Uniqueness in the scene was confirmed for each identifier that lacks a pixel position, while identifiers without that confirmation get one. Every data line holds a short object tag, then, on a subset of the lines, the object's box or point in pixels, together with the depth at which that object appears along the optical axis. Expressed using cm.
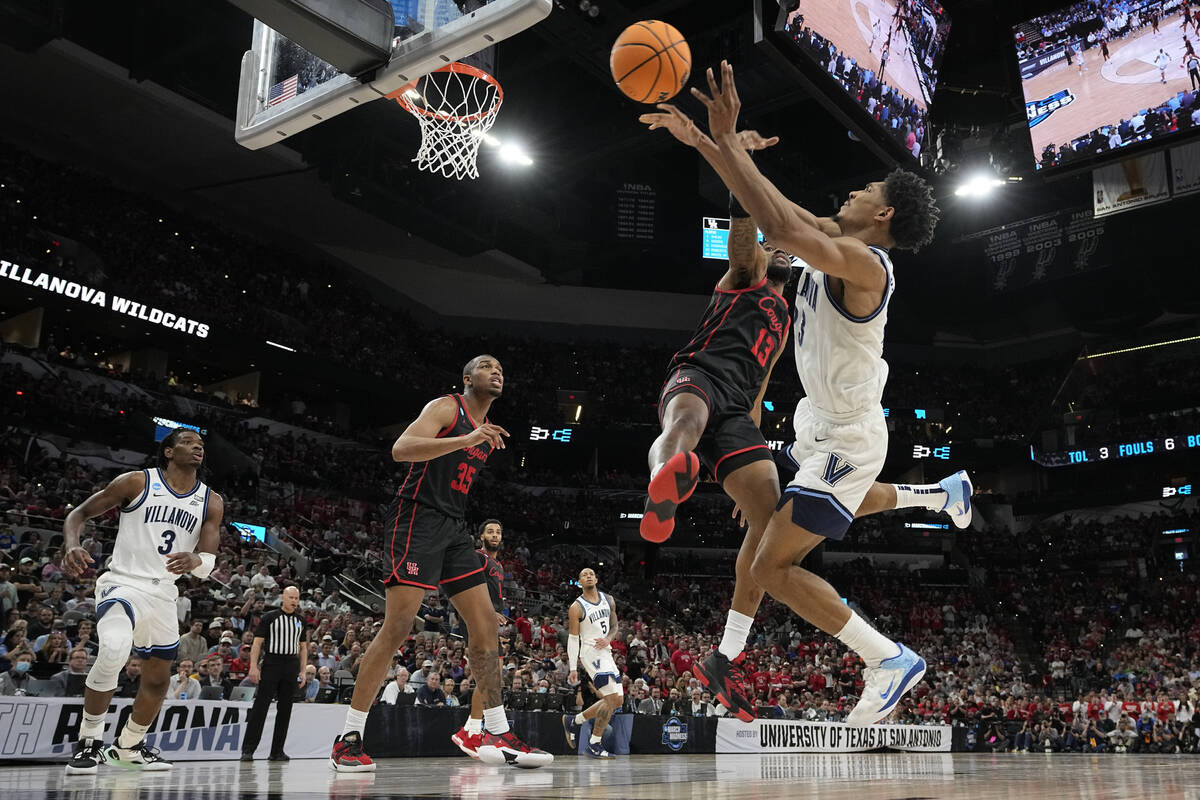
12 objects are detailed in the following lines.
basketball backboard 607
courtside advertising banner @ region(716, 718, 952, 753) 1537
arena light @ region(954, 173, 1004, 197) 1797
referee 871
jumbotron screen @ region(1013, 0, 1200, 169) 1173
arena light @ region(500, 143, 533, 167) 2039
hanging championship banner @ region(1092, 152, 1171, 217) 1691
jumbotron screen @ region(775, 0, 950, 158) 1012
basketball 462
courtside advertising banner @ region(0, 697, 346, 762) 712
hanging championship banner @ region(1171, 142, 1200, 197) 1667
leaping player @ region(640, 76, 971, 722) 443
